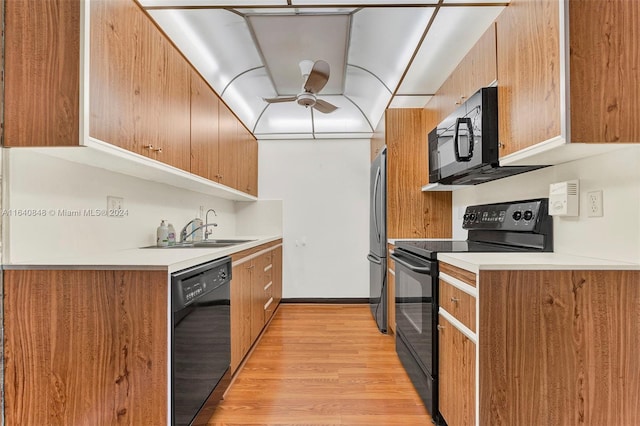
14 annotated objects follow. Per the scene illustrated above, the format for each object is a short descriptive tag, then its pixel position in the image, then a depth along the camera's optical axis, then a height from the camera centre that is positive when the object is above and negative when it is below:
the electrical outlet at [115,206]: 2.02 +0.07
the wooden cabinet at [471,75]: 1.95 +0.86
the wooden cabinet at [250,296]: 2.42 -0.65
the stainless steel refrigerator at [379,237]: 3.40 -0.20
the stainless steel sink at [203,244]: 2.61 -0.21
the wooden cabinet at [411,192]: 3.28 +0.22
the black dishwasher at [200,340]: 1.52 -0.60
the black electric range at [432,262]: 1.94 -0.27
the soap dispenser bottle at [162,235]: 2.49 -0.12
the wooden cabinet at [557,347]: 1.38 -0.50
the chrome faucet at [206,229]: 3.26 -0.11
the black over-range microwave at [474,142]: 1.94 +0.43
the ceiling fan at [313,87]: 2.73 +1.06
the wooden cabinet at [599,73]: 1.33 +0.53
